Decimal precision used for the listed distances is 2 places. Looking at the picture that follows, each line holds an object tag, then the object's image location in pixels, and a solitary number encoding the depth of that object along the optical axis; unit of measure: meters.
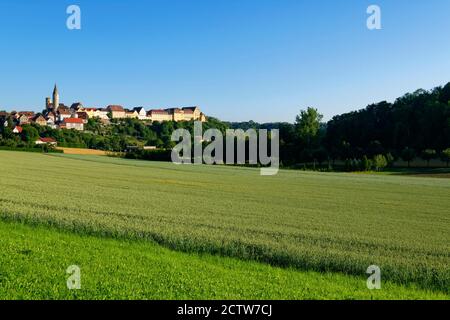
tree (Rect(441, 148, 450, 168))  103.00
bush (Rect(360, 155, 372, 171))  102.94
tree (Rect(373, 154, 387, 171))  104.44
